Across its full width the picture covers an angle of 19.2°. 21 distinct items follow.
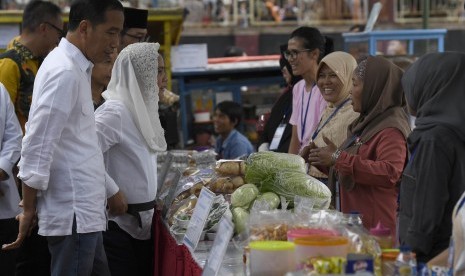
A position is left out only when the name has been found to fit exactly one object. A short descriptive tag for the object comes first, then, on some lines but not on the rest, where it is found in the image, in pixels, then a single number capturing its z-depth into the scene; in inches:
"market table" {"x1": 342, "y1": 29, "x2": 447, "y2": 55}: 614.8
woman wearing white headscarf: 269.9
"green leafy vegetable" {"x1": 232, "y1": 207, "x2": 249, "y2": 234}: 216.5
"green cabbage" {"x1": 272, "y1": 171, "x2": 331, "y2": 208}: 235.0
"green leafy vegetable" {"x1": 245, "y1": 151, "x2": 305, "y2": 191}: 246.9
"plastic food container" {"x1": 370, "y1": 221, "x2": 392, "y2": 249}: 172.1
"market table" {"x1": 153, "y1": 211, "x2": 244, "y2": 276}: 204.3
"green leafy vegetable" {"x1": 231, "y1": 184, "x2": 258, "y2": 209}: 233.9
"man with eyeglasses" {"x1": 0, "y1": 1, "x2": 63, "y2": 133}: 319.3
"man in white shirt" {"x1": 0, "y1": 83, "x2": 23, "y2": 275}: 293.0
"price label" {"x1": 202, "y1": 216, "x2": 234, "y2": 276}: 173.5
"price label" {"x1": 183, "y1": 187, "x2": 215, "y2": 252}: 212.2
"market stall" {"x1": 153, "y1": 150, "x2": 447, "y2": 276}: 155.1
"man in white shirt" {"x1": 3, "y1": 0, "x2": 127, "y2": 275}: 219.5
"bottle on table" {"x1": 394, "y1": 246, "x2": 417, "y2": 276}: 148.1
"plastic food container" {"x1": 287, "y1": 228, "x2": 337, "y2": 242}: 166.3
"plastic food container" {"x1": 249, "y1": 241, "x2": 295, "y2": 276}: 160.1
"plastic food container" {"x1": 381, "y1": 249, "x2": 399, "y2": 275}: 158.0
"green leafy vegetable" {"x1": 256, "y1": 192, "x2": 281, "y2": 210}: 232.8
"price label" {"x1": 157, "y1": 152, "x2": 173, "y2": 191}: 332.6
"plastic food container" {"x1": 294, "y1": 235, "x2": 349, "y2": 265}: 153.9
